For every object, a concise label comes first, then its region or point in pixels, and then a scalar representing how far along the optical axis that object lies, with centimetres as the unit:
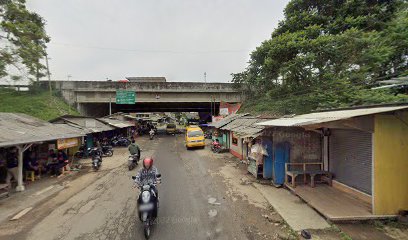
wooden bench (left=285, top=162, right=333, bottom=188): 927
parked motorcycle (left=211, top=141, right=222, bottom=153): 2091
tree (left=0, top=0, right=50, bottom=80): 2405
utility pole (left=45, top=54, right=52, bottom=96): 2894
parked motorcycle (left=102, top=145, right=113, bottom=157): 1976
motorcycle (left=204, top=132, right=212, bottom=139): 3526
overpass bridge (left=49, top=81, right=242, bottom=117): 3219
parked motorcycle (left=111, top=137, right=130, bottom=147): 2662
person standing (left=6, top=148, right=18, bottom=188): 1060
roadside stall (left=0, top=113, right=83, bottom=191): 960
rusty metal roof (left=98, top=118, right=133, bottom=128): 2431
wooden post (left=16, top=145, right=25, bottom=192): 996
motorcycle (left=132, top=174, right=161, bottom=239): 568
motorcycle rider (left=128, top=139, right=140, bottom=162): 1522
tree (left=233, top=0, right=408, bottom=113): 1722
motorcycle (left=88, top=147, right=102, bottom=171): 1416
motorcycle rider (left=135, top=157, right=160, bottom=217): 674
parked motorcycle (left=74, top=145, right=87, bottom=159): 1867
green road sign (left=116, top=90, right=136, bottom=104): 3089
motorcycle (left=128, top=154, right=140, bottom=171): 1425
